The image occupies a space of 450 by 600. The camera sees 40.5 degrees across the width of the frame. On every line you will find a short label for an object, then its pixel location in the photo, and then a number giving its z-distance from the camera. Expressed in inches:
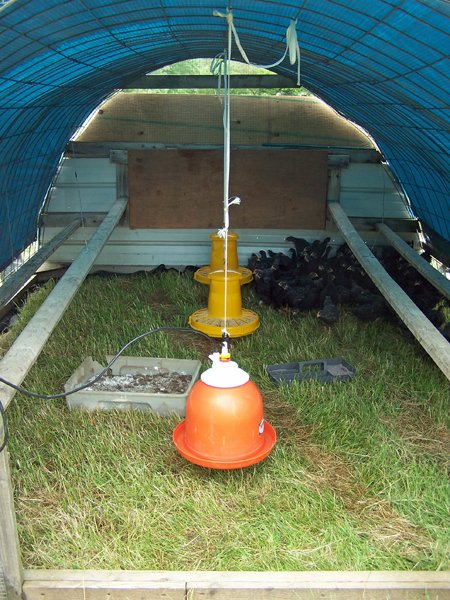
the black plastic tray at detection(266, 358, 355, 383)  128.6
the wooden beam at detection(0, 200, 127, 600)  68.8
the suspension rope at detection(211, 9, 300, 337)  75.4
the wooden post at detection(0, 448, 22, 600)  68.1
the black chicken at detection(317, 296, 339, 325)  151.5
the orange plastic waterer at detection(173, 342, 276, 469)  83.3
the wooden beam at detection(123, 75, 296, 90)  203.8
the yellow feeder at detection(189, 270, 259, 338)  141.7
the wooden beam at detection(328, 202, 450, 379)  95.9
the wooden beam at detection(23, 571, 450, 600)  73.1
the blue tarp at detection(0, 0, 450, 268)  84.9
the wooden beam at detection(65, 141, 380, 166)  211.6
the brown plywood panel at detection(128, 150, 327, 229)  211.6
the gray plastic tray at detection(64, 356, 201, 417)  112.4
